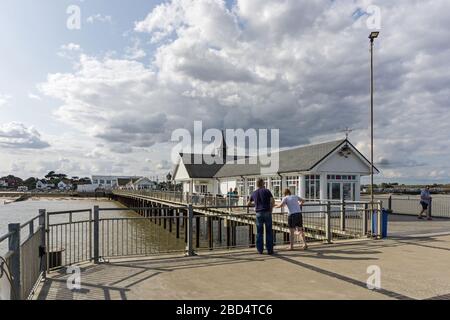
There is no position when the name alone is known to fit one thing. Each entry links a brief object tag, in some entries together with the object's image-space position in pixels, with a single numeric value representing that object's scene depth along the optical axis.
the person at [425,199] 21.33
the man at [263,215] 9.38
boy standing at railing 10.35
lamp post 15.60
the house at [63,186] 171.75
